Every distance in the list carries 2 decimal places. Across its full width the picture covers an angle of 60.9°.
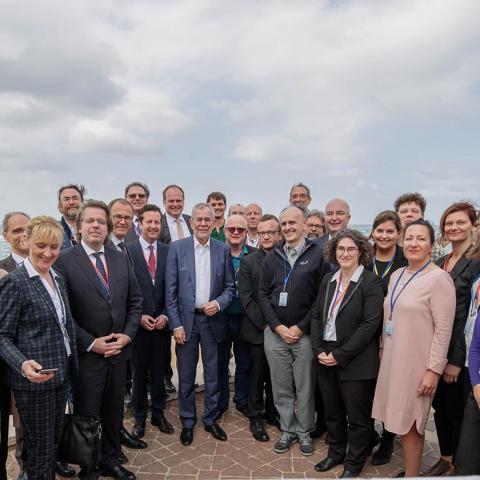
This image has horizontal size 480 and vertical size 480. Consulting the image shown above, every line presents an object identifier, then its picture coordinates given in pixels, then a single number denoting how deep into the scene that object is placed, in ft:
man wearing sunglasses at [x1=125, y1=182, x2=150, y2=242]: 20.11
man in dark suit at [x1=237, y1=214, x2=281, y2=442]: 15.52
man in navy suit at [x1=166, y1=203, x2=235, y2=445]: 15.15
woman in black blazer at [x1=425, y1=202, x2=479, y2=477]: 11.60
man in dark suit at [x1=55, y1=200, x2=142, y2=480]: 11.71
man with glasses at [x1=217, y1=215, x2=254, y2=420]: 16.48
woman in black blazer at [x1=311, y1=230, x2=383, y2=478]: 12.44
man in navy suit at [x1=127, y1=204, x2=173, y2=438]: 15.26
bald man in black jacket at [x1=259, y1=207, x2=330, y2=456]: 14.28
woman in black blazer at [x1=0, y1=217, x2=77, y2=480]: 9.64
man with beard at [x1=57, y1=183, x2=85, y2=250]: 16.72
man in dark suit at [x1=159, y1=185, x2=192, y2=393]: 20.10
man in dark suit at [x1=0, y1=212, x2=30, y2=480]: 12.03
